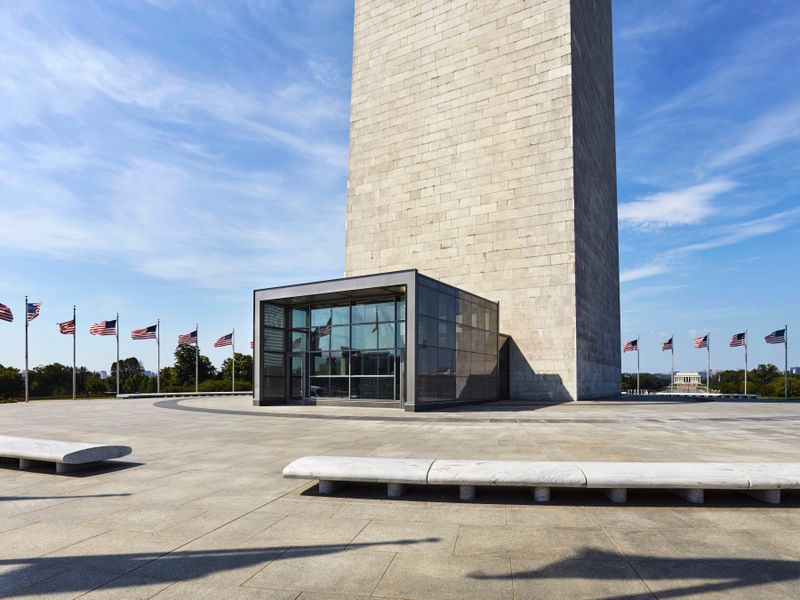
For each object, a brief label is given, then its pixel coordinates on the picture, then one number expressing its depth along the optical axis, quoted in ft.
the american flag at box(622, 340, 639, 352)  172.65
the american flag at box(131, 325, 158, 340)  142.51
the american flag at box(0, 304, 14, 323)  111.04
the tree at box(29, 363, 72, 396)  248.52
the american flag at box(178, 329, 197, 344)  144.36
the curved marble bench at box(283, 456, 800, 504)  23.62
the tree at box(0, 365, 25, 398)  221.66
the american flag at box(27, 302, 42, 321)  122.52
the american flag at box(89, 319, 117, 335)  132.26
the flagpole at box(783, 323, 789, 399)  154.61
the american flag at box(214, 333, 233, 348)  146.72
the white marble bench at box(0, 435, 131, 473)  30.96
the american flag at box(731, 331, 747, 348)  155.74
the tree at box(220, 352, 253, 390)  252.62
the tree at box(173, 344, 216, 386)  247.91
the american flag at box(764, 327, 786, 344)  152.05
